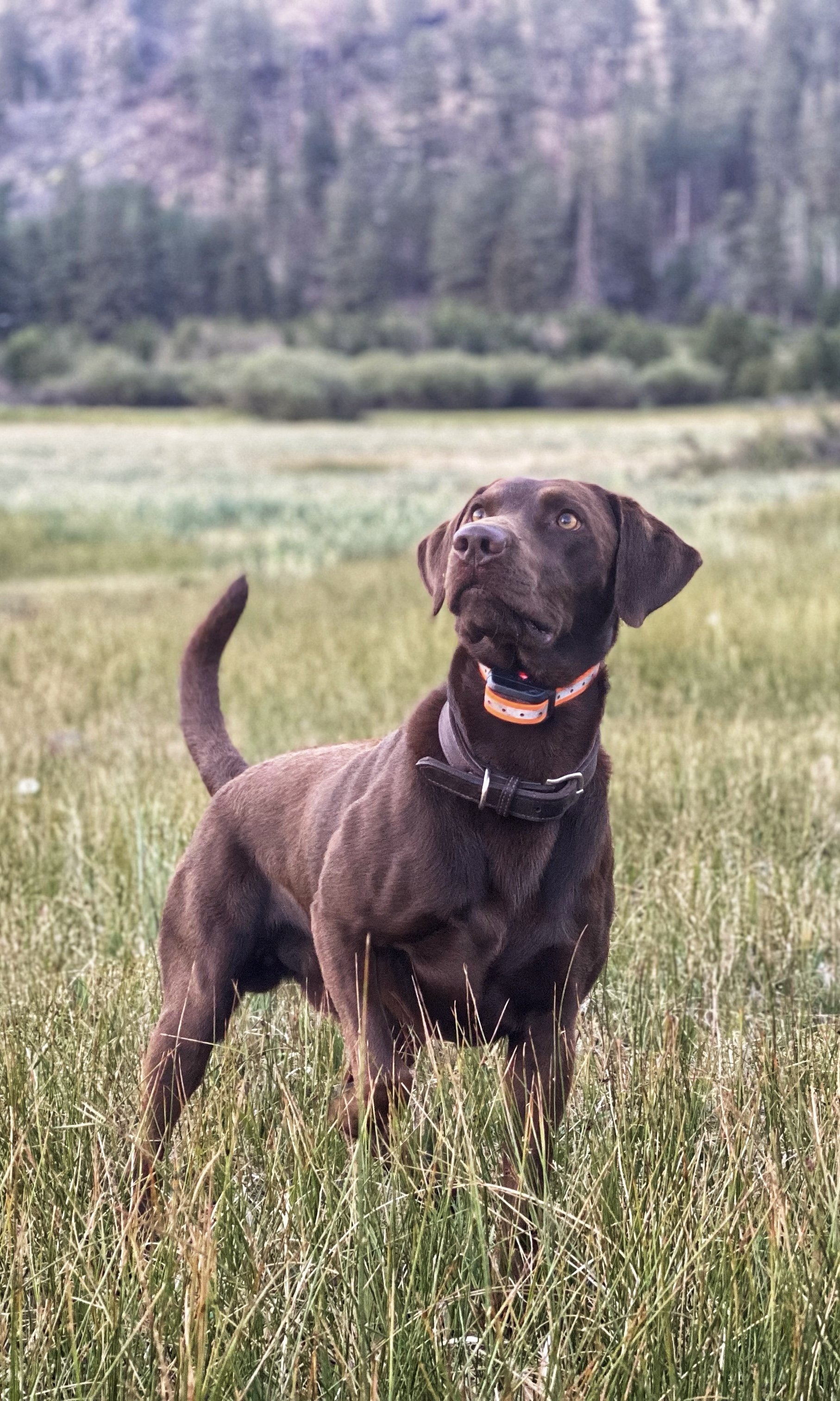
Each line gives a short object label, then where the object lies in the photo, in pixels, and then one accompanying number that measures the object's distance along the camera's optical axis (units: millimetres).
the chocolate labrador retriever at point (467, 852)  2488
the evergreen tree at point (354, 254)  103250
